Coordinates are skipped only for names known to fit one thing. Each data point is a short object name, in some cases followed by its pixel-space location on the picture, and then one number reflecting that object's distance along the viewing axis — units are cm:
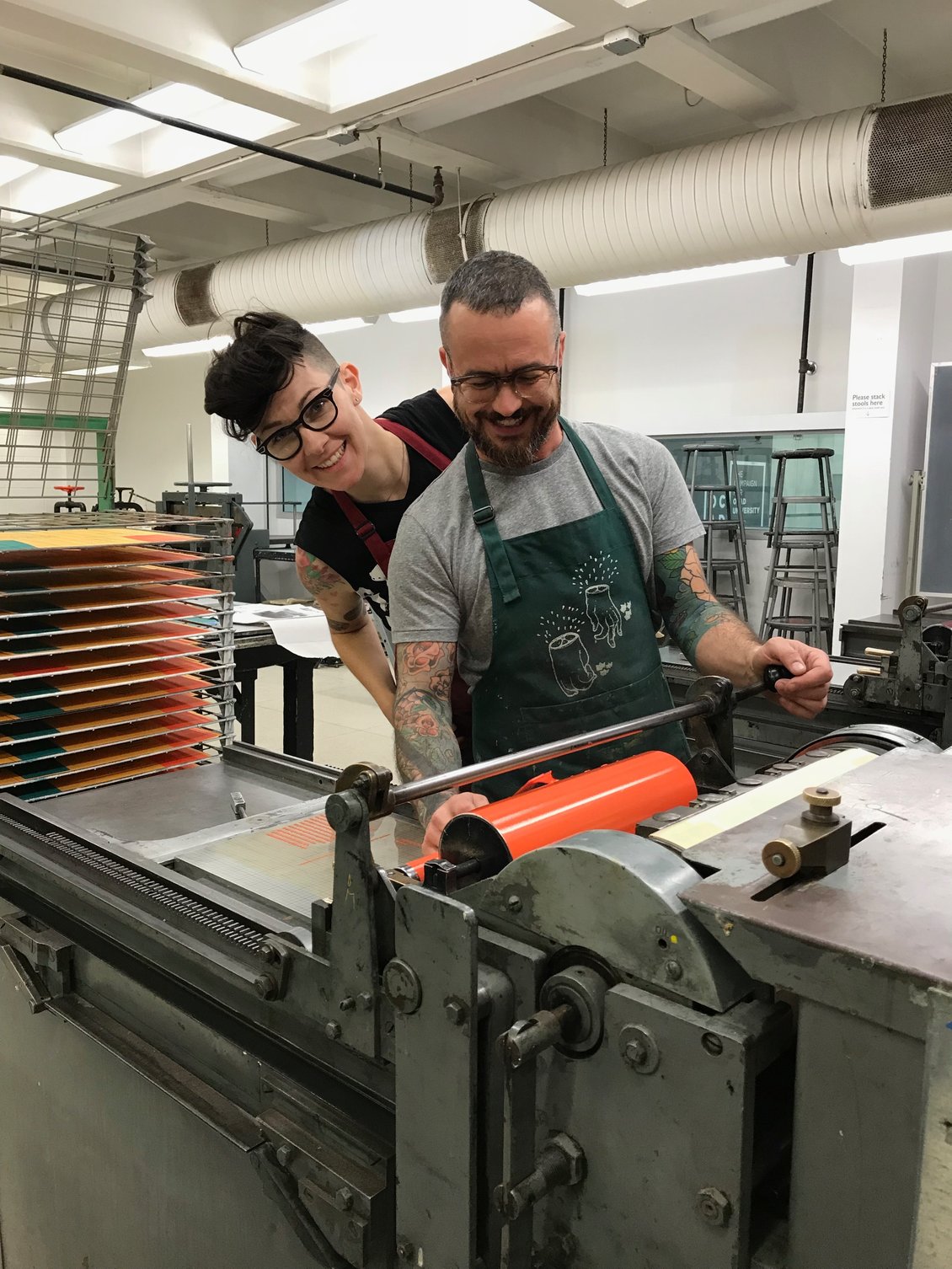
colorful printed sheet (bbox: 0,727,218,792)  136
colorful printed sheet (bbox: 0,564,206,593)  137
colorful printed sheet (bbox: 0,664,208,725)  136
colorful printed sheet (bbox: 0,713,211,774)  135
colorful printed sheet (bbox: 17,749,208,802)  138
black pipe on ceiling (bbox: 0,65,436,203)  310
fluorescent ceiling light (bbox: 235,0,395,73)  304
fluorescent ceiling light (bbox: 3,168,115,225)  492
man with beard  128
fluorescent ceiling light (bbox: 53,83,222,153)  383
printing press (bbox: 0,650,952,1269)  53
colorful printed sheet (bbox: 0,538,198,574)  134
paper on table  260
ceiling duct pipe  347
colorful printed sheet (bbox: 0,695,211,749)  136
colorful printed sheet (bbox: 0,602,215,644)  134
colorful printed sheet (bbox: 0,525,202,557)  130
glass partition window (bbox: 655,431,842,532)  582
